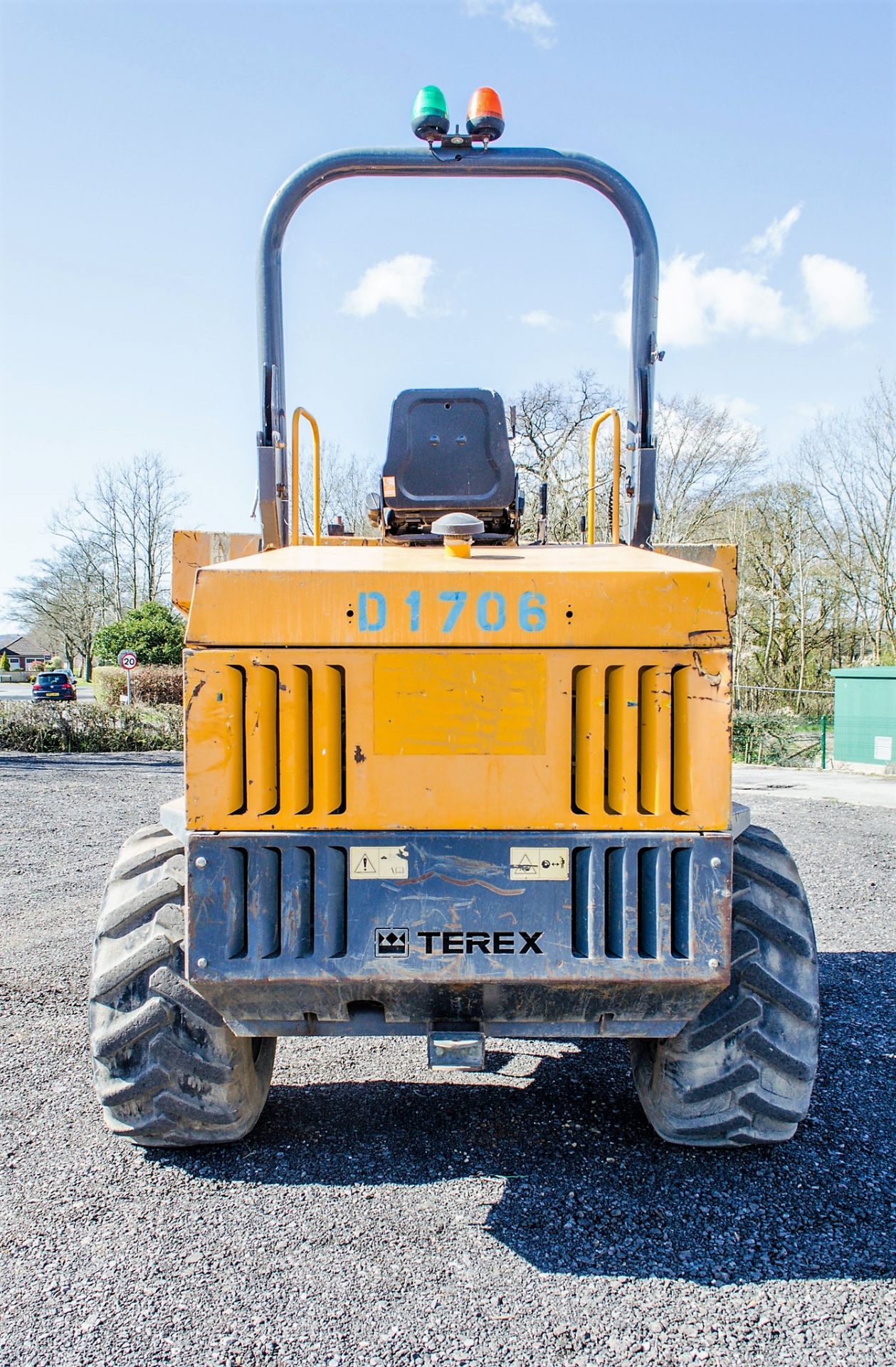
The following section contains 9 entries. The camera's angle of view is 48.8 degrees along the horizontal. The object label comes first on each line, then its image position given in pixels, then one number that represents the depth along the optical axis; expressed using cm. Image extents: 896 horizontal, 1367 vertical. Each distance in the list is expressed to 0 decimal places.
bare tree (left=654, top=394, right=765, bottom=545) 3650
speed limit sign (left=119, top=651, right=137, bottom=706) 2278
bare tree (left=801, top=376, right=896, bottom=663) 3288
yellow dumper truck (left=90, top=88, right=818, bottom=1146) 281
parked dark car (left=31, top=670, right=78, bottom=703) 3788
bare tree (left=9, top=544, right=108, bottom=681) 5581
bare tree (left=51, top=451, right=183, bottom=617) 5150
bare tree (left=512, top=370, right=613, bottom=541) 2697
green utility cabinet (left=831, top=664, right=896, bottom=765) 1895
